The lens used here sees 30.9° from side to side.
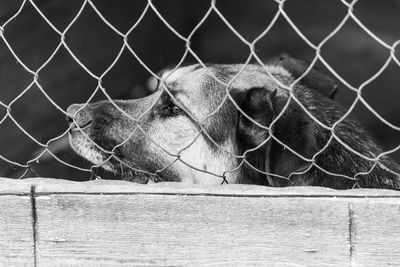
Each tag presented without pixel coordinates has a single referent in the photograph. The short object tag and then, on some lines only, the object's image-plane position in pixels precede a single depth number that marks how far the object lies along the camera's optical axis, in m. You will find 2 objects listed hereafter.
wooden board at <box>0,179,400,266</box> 2.96
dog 3.81
